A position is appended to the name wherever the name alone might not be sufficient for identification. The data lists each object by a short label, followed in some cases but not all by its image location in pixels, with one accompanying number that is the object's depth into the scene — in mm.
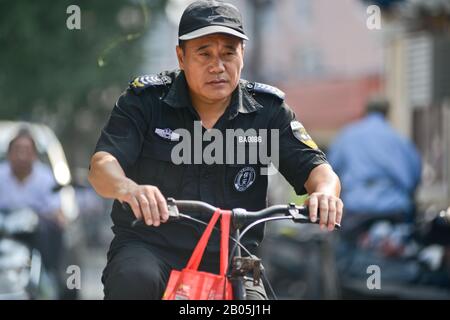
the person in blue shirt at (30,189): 19891
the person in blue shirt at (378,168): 20094
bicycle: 7309
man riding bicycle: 8109
